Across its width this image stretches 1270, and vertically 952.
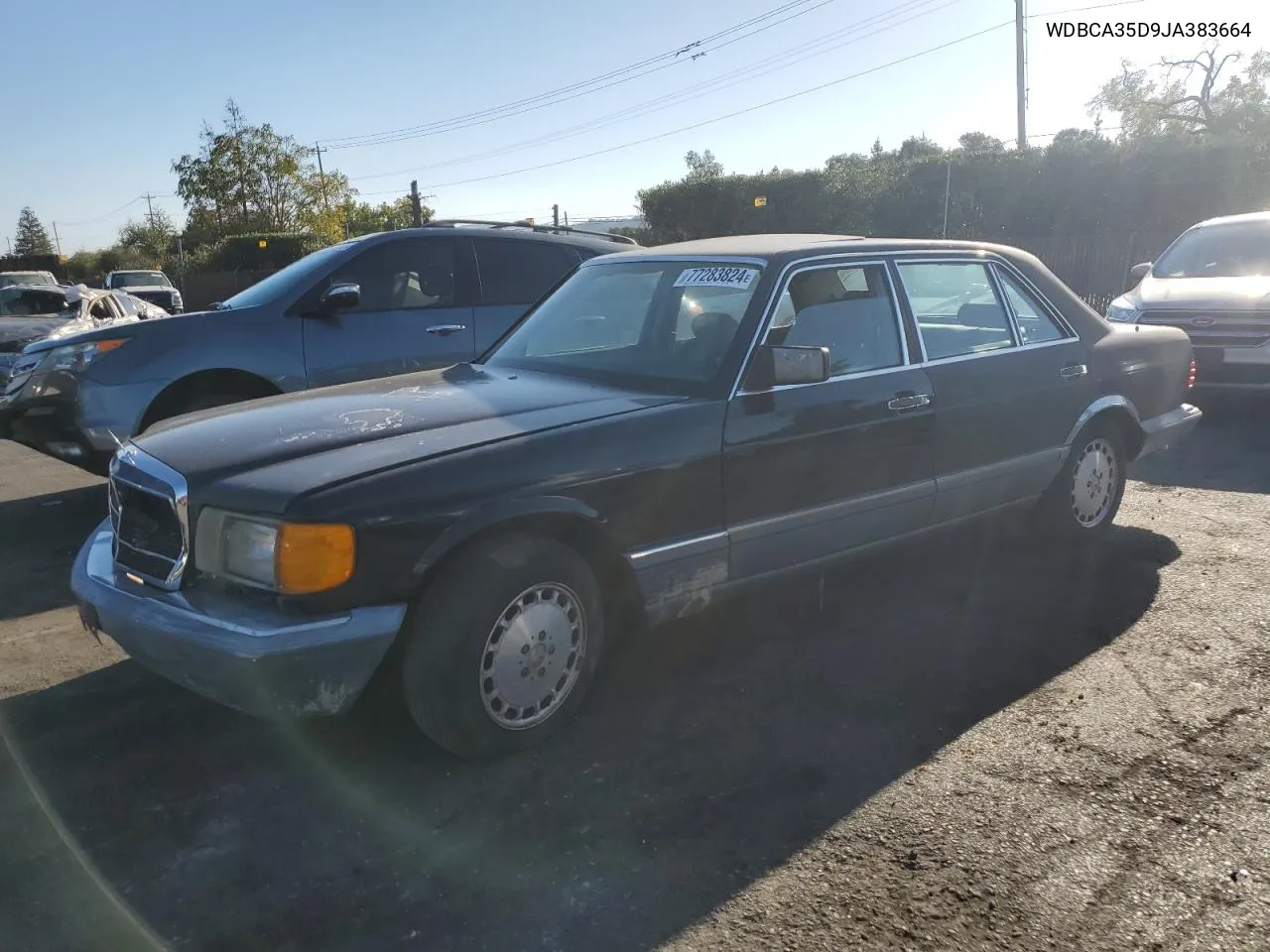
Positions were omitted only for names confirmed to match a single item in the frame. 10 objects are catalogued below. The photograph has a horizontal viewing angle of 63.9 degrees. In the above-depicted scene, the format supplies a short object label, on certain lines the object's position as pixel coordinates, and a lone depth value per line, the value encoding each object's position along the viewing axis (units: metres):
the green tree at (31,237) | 87.12
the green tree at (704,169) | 31.96
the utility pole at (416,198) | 32.77
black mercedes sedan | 2.93
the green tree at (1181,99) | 35.66
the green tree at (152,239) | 55.10
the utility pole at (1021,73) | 23.52
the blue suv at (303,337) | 5.91
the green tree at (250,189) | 45.28
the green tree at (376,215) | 50.00
